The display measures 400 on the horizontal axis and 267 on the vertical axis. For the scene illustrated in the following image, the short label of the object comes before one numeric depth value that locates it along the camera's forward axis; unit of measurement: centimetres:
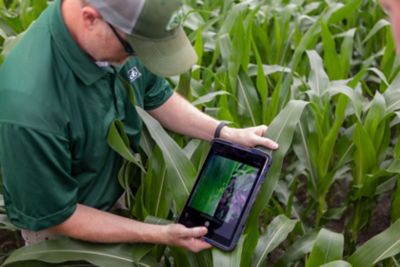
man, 113
